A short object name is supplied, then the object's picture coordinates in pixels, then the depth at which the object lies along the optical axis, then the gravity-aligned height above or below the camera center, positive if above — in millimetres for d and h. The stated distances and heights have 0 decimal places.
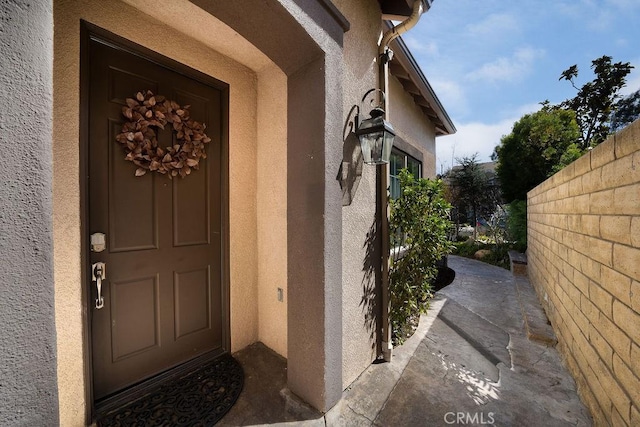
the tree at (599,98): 10391 +4840
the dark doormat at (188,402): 1876 -1560
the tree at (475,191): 11836 +950
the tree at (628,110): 13117 +5337
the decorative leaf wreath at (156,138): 2096 +711
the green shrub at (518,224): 7855 -453
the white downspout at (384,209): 2693 +28
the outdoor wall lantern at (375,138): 2166 +667
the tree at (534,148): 8023 +2075
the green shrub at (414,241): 3004 -380
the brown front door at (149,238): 1974 -224
